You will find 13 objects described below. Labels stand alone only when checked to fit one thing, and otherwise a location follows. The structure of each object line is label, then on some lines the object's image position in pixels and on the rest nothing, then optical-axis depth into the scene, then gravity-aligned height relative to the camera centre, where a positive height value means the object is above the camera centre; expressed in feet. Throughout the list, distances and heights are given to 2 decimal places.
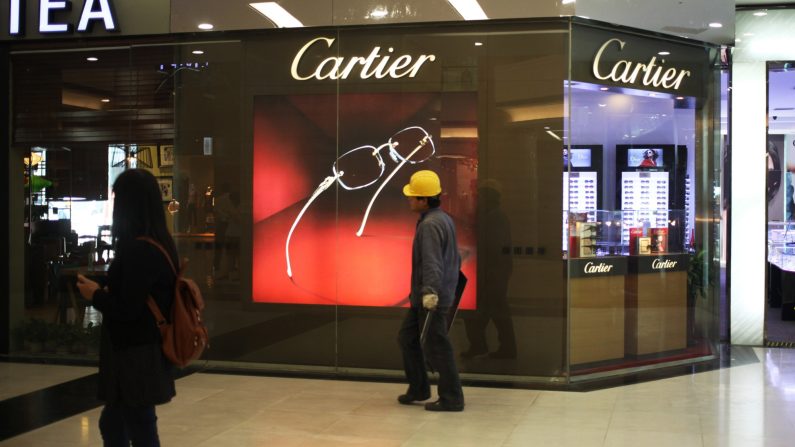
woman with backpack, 11.78 -1.10
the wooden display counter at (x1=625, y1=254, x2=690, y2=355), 24.70 -2.30
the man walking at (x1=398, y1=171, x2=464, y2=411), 18.99 -1.17
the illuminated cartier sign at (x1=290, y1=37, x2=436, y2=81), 23.75 +4.25
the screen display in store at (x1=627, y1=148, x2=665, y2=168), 24.73 +1.86
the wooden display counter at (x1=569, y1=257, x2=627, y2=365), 23.15 -2.30
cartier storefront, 23.07 +1.17
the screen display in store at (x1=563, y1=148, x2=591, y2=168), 22.74 +1.70
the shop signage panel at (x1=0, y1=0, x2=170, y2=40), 25.49 +5.97
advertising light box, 23.63 +0.80
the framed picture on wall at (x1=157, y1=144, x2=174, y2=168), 25.91 +1.91
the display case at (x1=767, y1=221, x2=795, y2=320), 35.91 -1.89
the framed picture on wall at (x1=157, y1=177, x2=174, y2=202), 25.93 +0.97
